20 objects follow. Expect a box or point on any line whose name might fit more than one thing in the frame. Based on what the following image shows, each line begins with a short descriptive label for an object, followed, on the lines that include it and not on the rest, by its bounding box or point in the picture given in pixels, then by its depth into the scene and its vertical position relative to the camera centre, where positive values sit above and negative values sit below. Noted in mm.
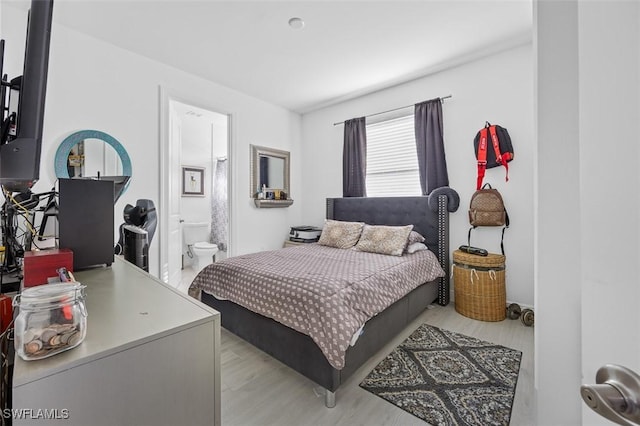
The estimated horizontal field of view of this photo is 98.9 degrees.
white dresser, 576 -371
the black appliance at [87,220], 1272 -24
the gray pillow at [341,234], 3377 -155
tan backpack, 2766 +163
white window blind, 3525 +864
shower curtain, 4930 +220
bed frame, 1631 -721
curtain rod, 3171 +1495
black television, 869 +343
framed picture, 4988 +687
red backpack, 2760 +789
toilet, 4480 -441
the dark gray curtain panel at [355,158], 3869 +923
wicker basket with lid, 2623 -598
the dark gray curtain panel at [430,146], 3175 +933
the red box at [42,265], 1024 -195
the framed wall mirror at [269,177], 3990 +663
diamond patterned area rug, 1503 -1002
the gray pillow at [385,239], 2926 -184
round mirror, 2426 +558
